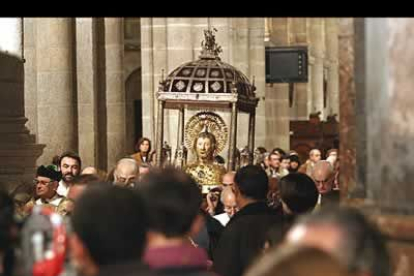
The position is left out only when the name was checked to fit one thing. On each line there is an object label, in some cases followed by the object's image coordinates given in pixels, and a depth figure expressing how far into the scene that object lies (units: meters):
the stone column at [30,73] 21.44
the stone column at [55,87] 20.97
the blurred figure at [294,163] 19.41
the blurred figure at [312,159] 19.62
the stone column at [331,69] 42.03
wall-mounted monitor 27.69
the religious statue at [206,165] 15.84
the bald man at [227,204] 11.09
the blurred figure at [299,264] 4.48
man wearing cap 11.14
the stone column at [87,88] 23.48
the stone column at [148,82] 23.72
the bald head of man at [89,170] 12.07
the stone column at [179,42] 23.23
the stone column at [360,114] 6.69
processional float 18.05
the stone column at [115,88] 26.97
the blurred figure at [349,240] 4.68
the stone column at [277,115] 30.33
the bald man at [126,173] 11.12
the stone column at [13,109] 16.44
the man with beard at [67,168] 13.04
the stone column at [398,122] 6.34
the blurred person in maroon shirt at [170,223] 5.27
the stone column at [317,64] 40.25
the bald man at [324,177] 11.79
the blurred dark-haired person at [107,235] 5.00
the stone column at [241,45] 25.06
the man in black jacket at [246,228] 8.33
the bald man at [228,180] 12.25
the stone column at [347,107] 6.85
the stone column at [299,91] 37.78
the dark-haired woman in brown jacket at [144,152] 18.73
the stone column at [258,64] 26.25
